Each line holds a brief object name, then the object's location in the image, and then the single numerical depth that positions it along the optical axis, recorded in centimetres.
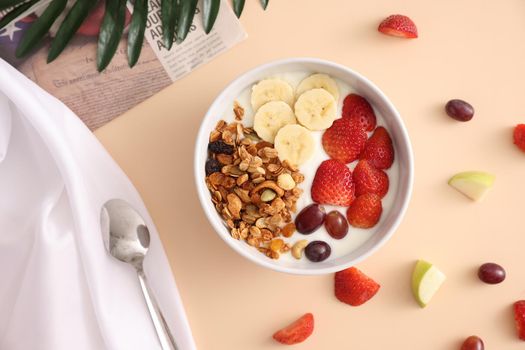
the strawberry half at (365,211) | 106
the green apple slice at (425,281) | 115
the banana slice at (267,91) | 107
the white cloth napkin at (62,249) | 106
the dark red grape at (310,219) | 103
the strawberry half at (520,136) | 117
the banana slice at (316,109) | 106
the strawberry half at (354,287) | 113
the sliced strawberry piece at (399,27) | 115
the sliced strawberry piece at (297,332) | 114
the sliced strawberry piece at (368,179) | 106
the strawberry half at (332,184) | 103
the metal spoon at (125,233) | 106
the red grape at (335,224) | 104
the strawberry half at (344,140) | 105
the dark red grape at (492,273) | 115
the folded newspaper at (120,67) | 115
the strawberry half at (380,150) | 107
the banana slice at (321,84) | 108
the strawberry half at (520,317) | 116
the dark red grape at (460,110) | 115
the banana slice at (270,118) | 106
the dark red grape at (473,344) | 114
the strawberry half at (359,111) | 107
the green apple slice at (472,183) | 116
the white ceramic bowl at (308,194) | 102
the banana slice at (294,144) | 105
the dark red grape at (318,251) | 104
